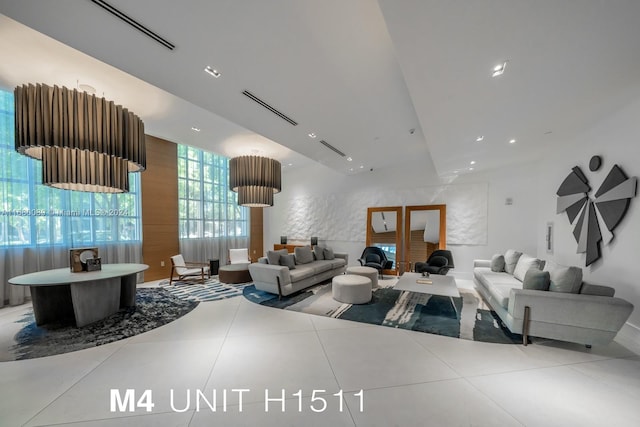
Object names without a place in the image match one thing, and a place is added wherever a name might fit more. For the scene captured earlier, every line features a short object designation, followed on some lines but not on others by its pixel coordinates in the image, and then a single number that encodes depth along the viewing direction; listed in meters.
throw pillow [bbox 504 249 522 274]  4.70
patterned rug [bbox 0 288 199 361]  2.68
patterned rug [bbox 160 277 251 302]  4.63
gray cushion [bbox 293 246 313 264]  5.82
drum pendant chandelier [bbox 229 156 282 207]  4.95
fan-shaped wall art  2.97
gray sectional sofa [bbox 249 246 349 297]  4.54
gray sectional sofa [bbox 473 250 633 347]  2.47
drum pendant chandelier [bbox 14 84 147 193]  2.51
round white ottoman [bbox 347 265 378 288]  5.11
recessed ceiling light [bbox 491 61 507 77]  2.08
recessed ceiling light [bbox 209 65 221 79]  2.37
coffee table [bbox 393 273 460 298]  3.66
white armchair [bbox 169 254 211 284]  5.53
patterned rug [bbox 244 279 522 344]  3.16
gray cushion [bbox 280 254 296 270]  5.07
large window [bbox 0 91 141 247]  3.98
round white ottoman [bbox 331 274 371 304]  4.23
